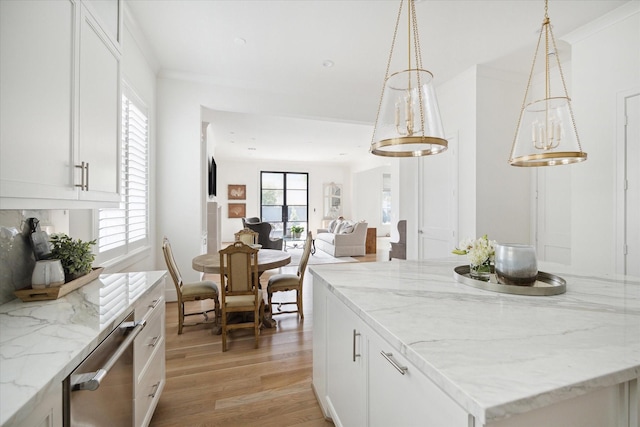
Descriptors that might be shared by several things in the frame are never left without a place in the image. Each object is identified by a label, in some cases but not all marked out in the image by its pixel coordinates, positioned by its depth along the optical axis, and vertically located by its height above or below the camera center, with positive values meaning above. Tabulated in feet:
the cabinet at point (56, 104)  3.30 +1.49
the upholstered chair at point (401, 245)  17.32 -1.92
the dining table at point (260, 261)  9.37 -1.68
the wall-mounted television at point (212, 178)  20.71 +2.51
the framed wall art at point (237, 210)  34.37 +0.27
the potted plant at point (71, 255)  4.97 -0.74
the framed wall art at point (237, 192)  34.12 +2.36
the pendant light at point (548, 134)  5.73 +1.59
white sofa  24.58 -2.35
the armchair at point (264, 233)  22.88 -1.60
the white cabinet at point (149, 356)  4.65 -2.54
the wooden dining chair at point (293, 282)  10.47 -2.49
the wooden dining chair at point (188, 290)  9.13 -2.59
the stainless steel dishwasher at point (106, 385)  2.91 -1.94
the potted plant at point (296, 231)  30.08 -1.89
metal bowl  4.59 -0.80
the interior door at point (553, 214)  11.53 -0.01
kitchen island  2.30 -1.29
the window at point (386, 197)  36.94 +2.00
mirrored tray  4.33 -1.13
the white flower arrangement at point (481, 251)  5.10 -0.65
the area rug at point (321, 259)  22.18 -3.66
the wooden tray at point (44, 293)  4.29 -1.21
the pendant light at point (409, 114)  5.07 +1.77
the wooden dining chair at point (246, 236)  13.20 -1.07
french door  35.50 +1.61
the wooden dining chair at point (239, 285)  8.37 -2.15
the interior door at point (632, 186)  8.37 +0.79
